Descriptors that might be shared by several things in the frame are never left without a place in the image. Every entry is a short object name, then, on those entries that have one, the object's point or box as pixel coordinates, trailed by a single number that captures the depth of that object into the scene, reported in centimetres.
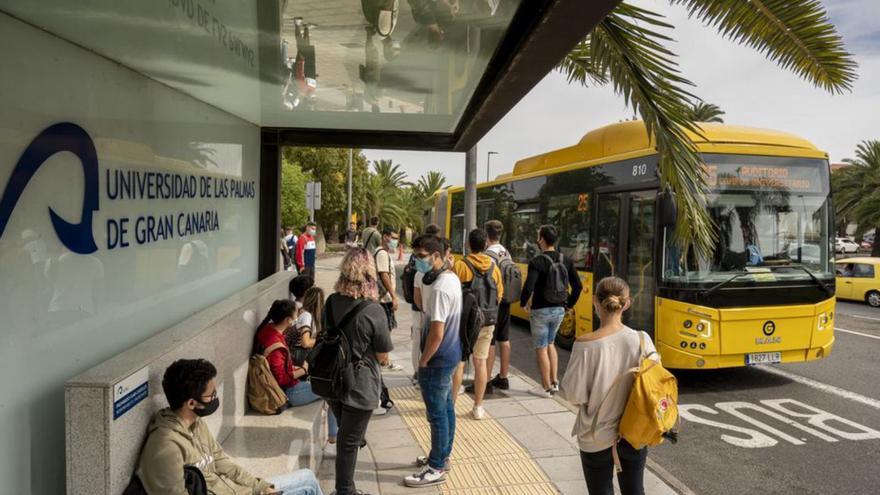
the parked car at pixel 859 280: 1723
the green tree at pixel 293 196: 3216
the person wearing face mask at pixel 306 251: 1477
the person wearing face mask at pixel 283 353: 468
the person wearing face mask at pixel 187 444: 258
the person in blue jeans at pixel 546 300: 648
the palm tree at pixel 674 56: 448
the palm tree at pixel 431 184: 5941
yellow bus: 700
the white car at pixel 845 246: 5125
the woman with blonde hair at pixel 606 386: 321
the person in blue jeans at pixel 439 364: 423
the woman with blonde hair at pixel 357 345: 369
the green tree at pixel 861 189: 2947
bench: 242
